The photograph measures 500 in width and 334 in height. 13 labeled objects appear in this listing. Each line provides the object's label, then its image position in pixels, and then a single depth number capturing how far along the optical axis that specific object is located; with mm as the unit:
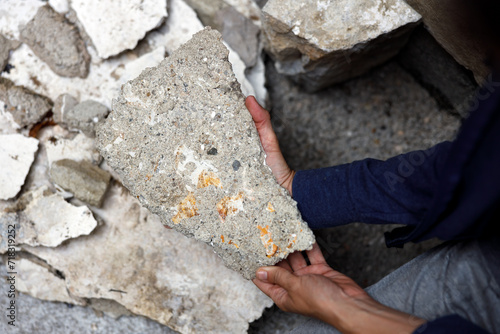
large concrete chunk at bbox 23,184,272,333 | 728
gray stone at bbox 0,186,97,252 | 717
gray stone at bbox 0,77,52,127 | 738
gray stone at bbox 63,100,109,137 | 715
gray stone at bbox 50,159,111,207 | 708
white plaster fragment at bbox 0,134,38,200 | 725
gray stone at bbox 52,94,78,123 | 734
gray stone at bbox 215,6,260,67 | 774
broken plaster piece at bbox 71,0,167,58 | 742
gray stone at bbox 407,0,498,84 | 634
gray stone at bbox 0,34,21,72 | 744
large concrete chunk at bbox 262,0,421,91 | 691
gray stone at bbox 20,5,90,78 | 744
